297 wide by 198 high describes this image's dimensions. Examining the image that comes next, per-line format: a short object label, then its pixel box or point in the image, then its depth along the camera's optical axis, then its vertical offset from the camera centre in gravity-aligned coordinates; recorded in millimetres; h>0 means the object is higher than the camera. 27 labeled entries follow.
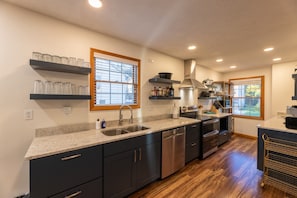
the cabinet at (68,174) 1317 -781
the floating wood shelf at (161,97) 3047 +23
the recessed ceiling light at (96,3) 1593 +1098
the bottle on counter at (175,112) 3535 -340
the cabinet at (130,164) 1787 -933
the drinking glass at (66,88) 1930 +142
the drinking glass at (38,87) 1757 +142
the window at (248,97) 4992 +61
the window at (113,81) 2350 +331
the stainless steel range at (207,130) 3290 -800
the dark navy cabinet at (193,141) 2964 -924
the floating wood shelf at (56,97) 1704 +20
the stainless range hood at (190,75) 3811 +652
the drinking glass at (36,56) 1718 +523
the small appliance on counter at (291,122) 2363 -406
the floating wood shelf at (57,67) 1686 +400
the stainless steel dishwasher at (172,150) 2471 -960
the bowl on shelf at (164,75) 3195 +537
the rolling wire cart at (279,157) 2184 -961
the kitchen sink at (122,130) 2288 -539
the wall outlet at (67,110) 2035 -167
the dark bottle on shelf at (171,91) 3479 +185
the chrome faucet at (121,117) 2590 -357
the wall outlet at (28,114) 1758 -195
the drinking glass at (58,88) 1867 +140
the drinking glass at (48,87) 1809 +146
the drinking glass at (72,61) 1936 +516
